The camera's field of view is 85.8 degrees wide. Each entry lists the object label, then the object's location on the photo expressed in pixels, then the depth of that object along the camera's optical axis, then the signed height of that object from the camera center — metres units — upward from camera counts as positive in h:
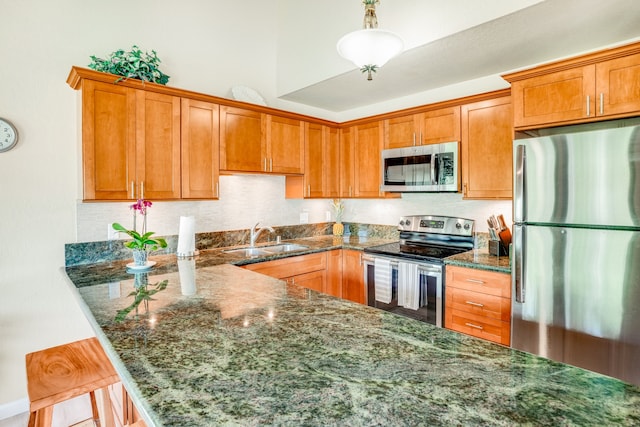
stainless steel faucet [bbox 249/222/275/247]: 3.35 -0.24
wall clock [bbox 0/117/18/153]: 2.20 +0.48
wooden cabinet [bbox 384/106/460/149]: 2.98 +0.75
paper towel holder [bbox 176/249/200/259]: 2.70 -0.35
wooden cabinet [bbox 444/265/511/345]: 2.33 -0.67
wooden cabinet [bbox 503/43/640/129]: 1.95 +0.73
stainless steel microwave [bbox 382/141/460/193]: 2.95 +0.37
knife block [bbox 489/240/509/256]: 2.66 -0.31
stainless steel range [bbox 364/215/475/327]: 2.70 -0.46
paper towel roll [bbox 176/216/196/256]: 2.69 -0.21
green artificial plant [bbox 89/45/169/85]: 2.34 +1.00
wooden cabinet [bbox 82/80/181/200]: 2.24 +0.47
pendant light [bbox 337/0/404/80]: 1.80 +0.89
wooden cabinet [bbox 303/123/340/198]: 3.58 +0.52
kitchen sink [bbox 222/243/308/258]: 3.01 -0.38
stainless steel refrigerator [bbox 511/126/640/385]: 1.81 -0.23
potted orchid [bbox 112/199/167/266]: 2.24 -0.22
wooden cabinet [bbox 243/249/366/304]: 3.02 -0.58
